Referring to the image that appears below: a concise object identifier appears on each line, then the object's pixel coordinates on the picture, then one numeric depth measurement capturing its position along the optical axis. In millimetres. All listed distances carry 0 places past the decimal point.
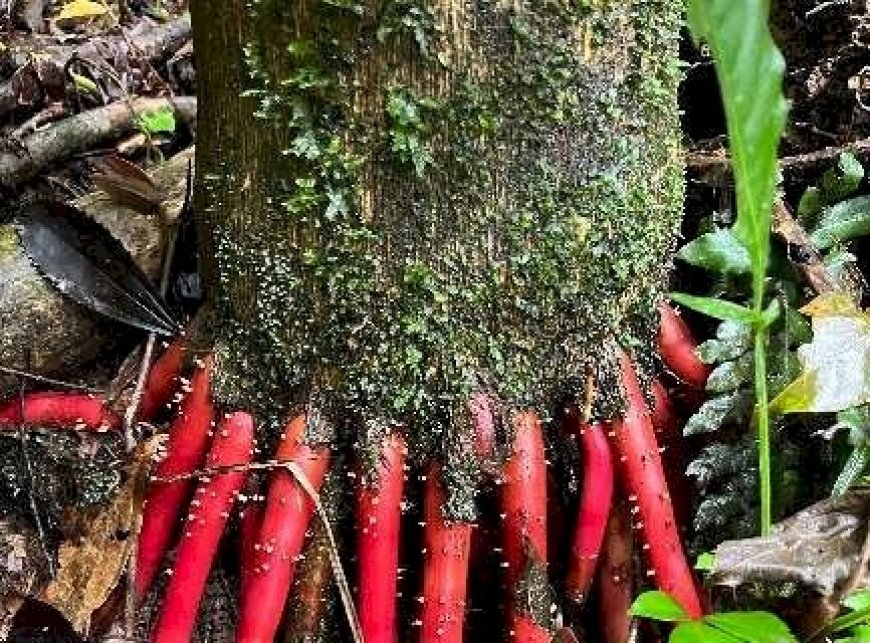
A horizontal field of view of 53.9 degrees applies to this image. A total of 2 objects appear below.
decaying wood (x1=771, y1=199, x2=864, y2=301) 449
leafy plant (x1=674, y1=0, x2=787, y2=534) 201
